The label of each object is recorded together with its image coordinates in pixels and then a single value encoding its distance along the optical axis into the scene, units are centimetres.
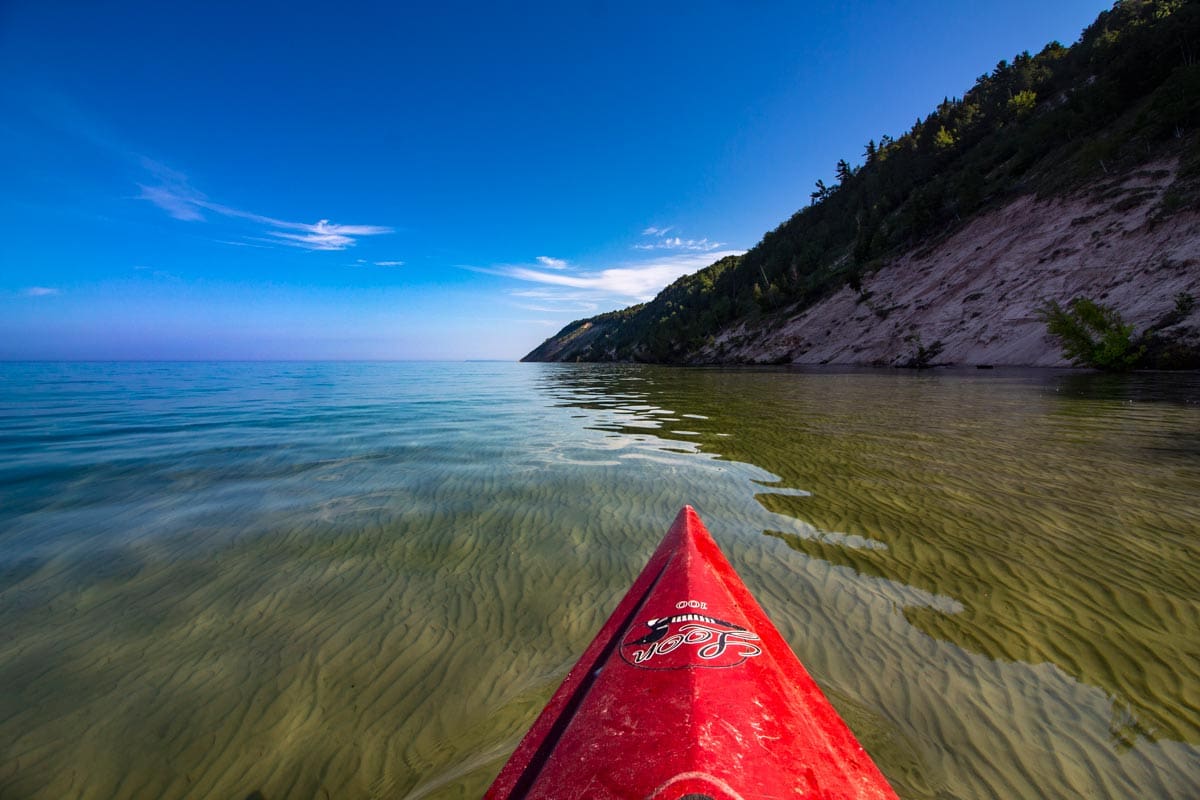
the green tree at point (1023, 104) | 5550
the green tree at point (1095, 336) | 2253
